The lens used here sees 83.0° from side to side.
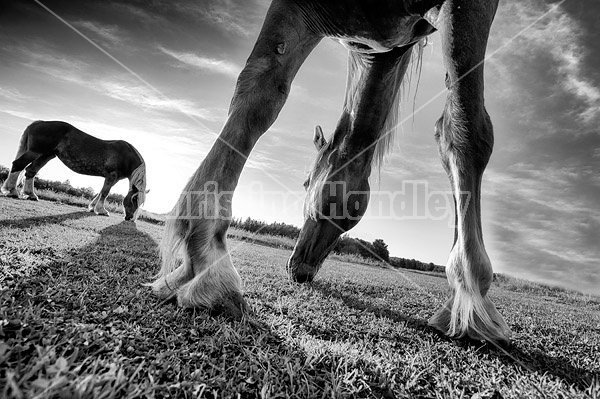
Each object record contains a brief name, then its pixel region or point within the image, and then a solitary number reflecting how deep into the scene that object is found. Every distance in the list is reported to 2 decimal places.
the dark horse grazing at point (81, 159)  7.54
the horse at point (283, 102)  1.46
